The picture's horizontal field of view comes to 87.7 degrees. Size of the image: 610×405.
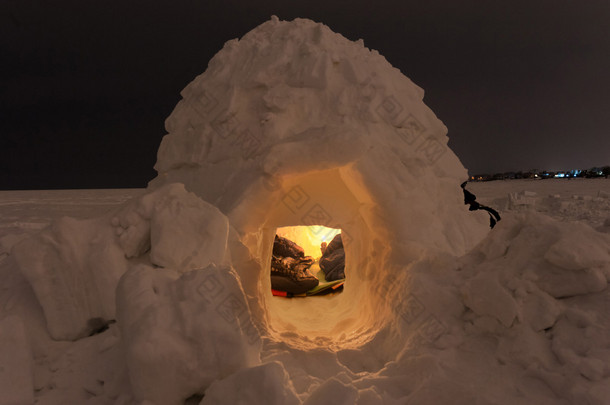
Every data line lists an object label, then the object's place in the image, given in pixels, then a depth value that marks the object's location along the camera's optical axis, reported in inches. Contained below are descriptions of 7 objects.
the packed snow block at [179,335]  60.8
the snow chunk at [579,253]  72.5
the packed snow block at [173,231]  88.6
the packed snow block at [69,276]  81.8
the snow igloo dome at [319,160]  128.1
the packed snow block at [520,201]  379.9
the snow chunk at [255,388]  56.8
